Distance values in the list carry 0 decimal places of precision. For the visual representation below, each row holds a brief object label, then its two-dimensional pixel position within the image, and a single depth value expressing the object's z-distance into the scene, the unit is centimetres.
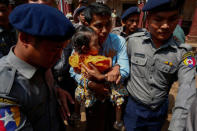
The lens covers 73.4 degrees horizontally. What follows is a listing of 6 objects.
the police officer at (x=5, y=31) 182
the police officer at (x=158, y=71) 132
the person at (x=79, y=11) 359
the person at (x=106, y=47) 160
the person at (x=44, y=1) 171
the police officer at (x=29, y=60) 80
